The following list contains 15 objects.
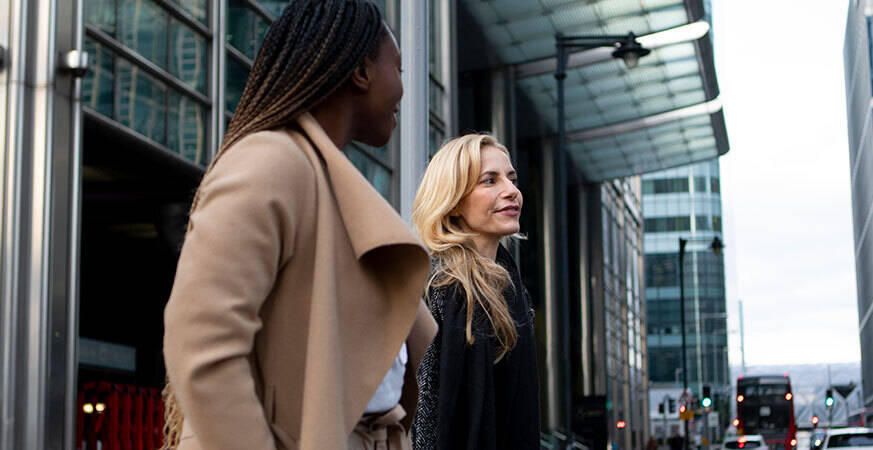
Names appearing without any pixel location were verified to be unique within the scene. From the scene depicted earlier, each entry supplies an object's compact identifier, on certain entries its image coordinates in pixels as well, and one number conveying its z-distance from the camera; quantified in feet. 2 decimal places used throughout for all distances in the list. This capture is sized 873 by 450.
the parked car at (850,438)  75.31
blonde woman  11.21
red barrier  37.35
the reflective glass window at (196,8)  41.65
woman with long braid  5.89
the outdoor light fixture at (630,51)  65.00
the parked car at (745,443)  114.21
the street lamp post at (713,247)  130.60
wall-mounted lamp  32.58
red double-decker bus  145.48
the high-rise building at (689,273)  362.12
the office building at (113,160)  30.32
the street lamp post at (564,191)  64.23
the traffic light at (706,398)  129.80
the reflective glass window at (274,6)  47.44
